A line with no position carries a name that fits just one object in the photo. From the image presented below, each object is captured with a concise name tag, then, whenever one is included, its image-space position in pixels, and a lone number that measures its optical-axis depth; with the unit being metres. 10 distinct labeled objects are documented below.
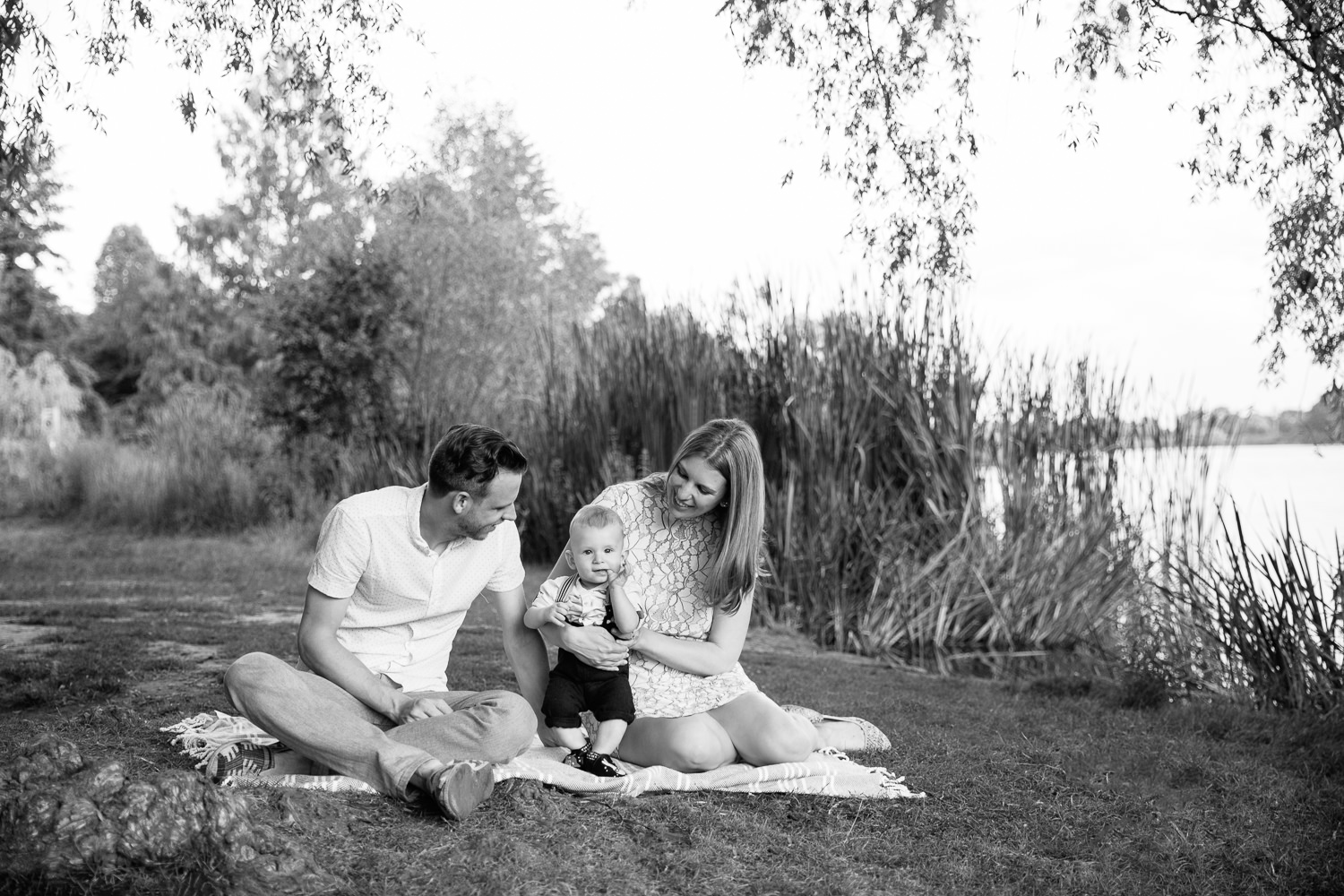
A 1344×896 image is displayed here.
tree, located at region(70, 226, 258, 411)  37.56
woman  3.92
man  3.44
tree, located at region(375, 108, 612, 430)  20.20
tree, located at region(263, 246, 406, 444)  15.58
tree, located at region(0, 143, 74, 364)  33.28
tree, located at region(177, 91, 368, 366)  35.16
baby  3.72
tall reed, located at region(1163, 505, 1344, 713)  6.34
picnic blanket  3.73
